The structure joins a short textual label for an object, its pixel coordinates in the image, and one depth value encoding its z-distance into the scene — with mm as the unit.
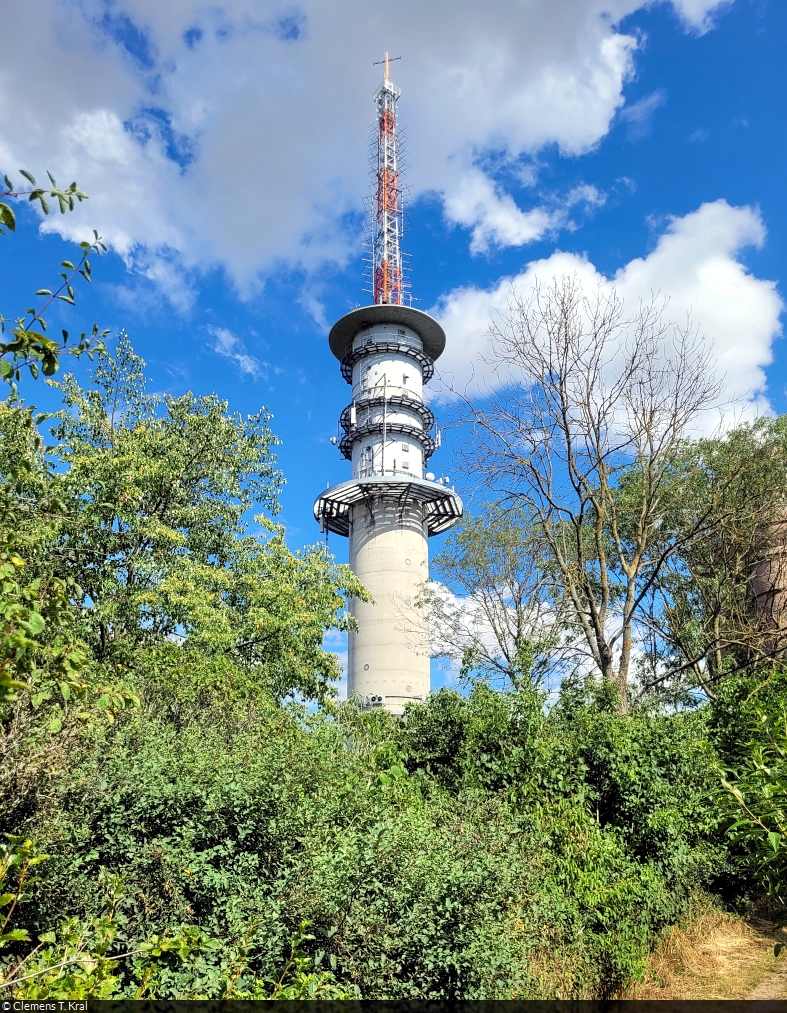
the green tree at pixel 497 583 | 19531
